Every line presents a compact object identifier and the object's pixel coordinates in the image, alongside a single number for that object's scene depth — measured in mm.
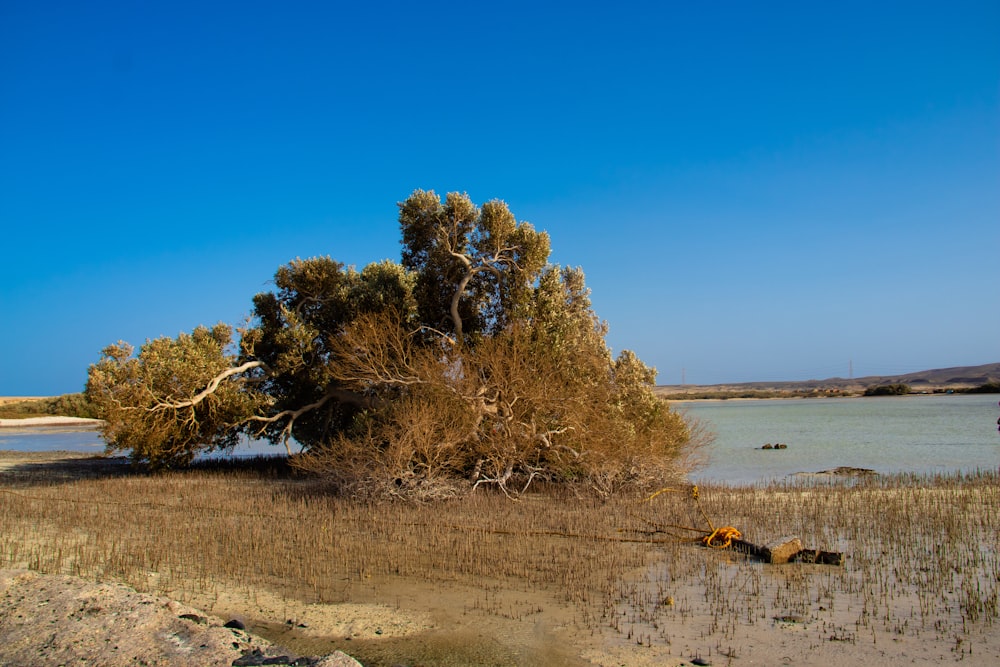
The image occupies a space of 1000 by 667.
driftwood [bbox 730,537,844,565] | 9945
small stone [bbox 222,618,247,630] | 7223
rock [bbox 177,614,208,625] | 7189
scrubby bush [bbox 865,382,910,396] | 107250
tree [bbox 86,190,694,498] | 16031
